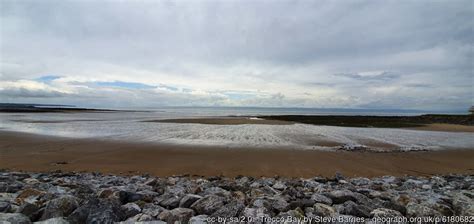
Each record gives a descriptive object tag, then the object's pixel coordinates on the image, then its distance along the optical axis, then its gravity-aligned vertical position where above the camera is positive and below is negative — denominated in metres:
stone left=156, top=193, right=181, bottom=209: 4.52 -1.88
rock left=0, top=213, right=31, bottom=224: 3.40 -1.72
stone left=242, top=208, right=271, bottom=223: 3.79 -1.80
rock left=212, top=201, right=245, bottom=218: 3.95 -1.78
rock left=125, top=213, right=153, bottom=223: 3.77 -1.86
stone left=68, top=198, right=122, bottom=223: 3.60 -1.73
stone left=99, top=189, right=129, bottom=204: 4.57 -1.80
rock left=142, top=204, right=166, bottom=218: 4.06 -1.87
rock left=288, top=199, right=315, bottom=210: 4.38 -1.81
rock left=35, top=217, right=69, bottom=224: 3.43 -1.74
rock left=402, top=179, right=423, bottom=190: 6.37 -2.06
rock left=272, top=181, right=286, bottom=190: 5.95 -2.00
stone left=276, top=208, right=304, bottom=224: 3.74 -1.79
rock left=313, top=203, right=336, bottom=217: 4.07 -1.80
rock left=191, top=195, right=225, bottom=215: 4.16 -1.79
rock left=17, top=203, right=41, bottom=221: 3.85 -1.80
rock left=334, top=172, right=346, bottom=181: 7.15 -2.09
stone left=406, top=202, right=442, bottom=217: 3.87 -1.70
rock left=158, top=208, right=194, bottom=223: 3.84 -1.83
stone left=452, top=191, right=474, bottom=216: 3.88 -1.64
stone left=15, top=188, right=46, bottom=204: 4.42 -1.84
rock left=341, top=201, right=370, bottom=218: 4.02 -1.76
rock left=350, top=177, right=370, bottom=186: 6.66 -2.10
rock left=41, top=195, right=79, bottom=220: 3.78 -1.72
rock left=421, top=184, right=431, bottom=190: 6.25 -2.03
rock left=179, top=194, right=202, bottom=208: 4.44 -1.81
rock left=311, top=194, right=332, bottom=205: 4.63 -1.81
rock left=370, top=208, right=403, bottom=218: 3.91 -1.76
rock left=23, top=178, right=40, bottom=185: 5.99 -2.03
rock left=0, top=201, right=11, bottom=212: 3.94 -1.77
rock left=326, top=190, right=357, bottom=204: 4.68 -1.76
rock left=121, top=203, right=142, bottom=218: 4.00 -1.83
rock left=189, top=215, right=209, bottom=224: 3.70 -1.83
